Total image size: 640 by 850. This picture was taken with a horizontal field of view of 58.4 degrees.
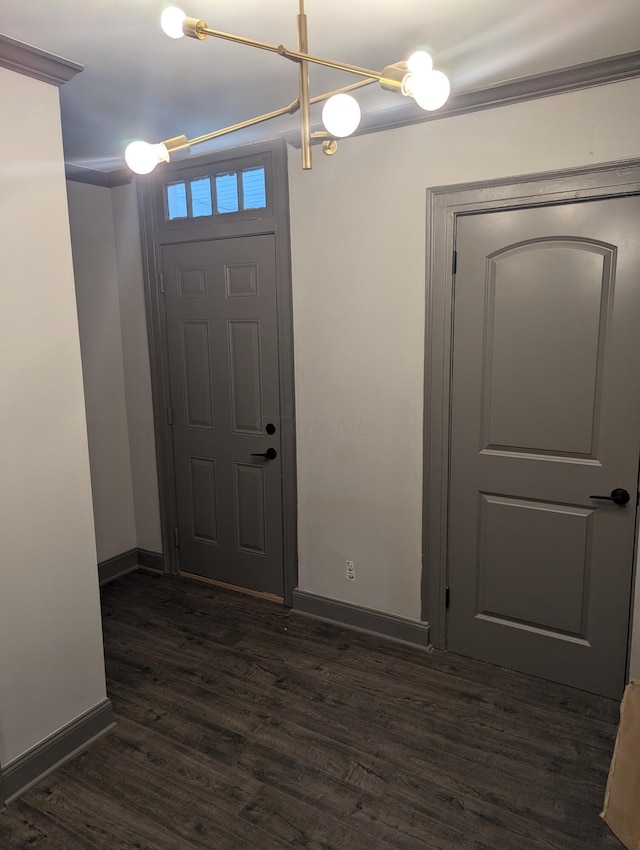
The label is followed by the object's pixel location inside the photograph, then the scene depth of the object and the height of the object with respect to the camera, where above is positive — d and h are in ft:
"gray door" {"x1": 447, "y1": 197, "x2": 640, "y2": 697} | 7.63 -1.43
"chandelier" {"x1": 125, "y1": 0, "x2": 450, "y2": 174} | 4.27 +1.93
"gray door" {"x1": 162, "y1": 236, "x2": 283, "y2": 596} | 10.58 -1.29
